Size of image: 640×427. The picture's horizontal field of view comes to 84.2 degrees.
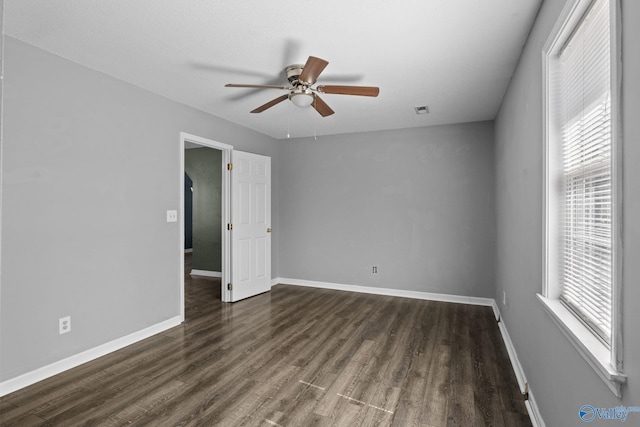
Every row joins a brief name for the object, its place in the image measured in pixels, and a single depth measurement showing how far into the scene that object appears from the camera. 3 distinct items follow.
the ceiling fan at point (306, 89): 2.69
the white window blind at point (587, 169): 1.41
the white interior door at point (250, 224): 4.79
